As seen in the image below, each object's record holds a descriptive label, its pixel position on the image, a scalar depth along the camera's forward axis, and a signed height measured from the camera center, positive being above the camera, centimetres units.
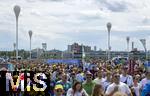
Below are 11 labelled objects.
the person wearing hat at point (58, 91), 617 -95
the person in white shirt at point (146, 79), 843 -96
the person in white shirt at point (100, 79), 863 -98
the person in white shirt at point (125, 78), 928 -101
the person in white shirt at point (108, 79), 855 -100
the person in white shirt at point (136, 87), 877 -125
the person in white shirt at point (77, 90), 691 -105
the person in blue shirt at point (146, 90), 584 -90
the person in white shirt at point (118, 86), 717 -98
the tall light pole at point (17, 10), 1820 +243
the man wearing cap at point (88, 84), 789 -103
